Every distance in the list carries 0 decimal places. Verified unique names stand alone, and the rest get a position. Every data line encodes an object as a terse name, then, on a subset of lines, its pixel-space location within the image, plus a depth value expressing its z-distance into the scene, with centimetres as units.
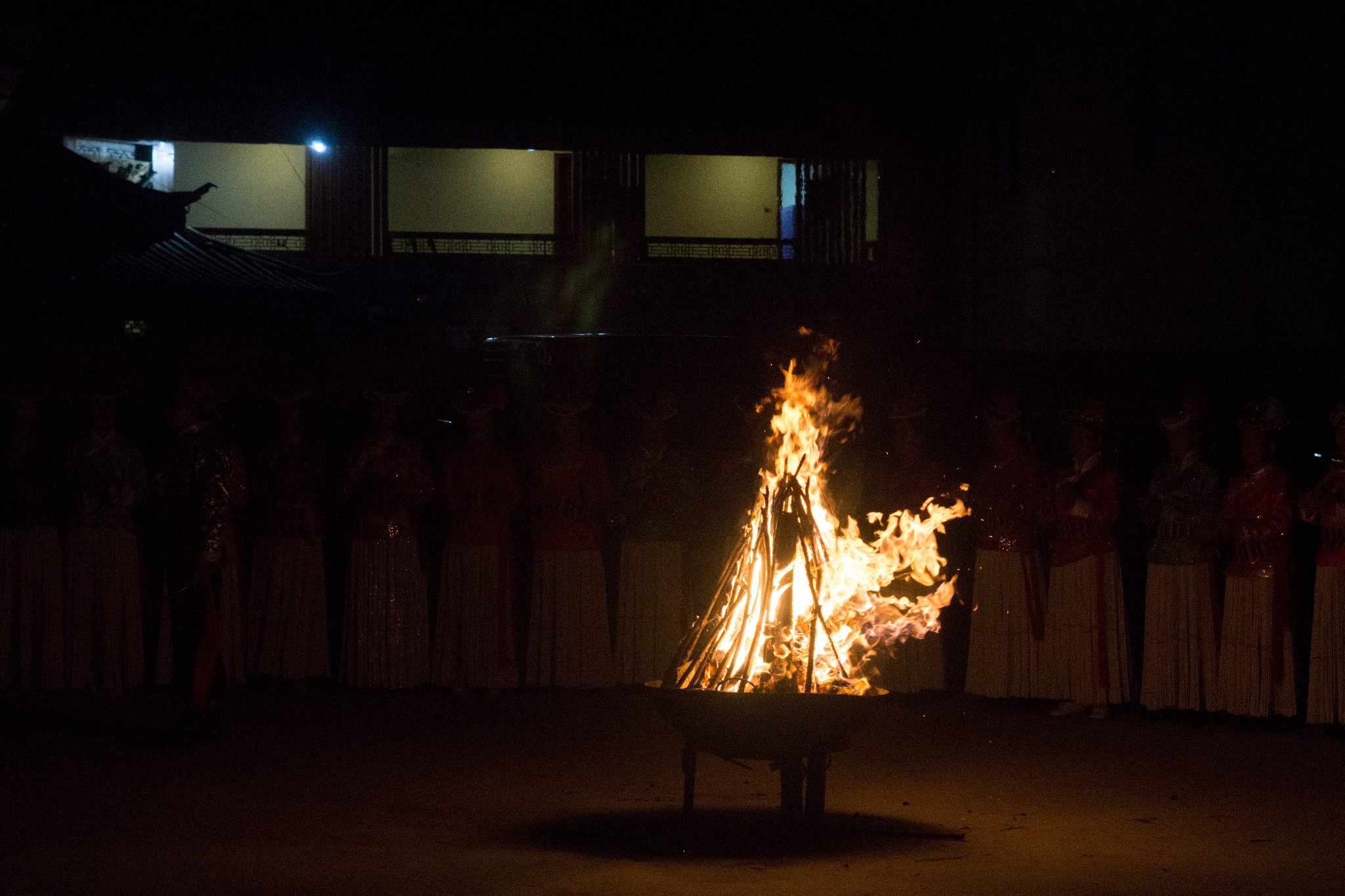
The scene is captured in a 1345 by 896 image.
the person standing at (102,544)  979
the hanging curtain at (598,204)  2844
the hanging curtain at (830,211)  2952
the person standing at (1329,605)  891
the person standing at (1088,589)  963
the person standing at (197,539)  820
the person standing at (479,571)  1030
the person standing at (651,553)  1047
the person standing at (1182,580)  936
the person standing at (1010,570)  987
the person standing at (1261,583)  911
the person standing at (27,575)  981
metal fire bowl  618
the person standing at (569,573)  1038
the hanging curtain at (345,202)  2780
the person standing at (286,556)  1016
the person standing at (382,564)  1025
